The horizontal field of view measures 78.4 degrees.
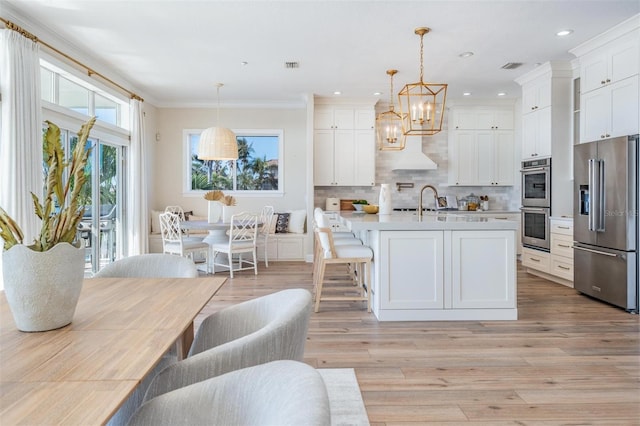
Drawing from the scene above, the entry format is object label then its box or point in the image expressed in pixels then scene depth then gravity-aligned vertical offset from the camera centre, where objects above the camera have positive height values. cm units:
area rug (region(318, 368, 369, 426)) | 192 -103
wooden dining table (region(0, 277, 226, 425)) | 68 -34
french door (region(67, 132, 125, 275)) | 515 +7
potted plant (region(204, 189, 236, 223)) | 528 +8
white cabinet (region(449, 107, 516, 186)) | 702 +109
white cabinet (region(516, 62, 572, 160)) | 517 +133
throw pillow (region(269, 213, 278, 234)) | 695 -28
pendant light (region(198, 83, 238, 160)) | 574 +93
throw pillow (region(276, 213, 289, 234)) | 699 -28
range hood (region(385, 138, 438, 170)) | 697 +89
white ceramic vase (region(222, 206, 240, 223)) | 727 -5
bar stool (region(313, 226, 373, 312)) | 362 -44
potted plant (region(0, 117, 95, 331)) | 105 -13
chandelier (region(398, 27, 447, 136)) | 365 +91
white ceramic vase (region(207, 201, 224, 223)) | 545 -3
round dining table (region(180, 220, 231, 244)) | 521 -22
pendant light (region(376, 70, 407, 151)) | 501 +101
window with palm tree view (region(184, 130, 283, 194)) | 735 +78
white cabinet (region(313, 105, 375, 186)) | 696 +110
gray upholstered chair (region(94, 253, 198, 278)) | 193 -29
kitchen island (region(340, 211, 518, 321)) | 341 -55
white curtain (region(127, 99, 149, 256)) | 602 +33
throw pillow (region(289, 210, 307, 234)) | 698 -23
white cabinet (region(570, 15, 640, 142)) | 387 +131
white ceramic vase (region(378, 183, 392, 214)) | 422 +7
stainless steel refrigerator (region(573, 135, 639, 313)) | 366 -14
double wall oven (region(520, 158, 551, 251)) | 518 +5
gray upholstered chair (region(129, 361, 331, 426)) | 70 -38
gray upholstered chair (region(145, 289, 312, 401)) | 100 -38
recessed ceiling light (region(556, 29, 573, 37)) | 410 +183
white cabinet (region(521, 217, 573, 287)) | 470 -64
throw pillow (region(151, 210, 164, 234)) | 688 -24
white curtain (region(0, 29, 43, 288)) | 340 +71
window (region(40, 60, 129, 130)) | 430 +144
